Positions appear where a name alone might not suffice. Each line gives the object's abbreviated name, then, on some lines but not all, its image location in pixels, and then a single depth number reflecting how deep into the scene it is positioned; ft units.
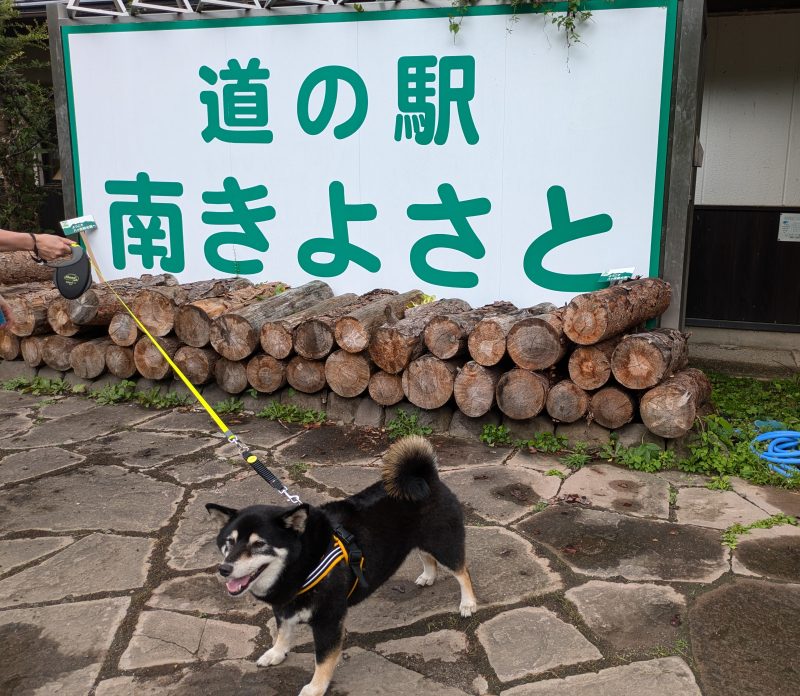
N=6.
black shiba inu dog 8.70
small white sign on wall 27.61
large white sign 19.97
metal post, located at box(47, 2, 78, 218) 24.76
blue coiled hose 16.34
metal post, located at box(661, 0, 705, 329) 18.67
